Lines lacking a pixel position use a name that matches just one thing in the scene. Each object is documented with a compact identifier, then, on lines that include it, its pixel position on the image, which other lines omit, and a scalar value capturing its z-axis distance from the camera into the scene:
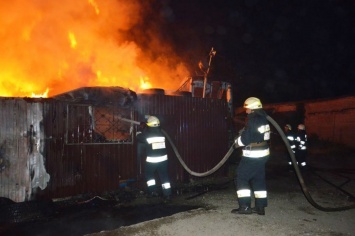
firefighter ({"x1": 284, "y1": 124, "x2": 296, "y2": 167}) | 9.97
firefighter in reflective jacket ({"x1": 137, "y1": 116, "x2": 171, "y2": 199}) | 6.56
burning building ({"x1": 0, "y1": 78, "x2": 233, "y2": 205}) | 5.86
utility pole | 10.62
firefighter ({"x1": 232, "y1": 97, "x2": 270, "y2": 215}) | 5.09
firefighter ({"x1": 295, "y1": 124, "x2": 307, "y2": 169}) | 9.85
